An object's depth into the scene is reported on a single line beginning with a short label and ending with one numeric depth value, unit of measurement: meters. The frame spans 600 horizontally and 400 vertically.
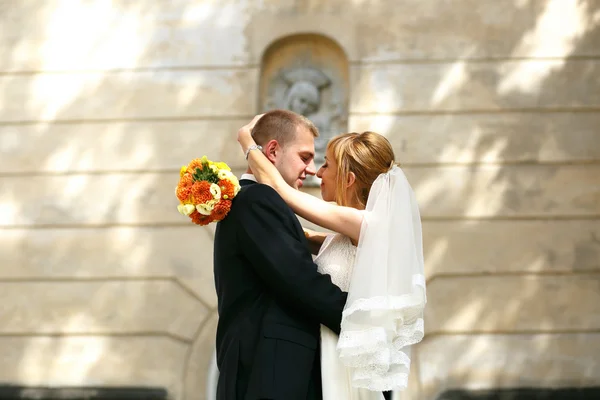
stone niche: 7.08
